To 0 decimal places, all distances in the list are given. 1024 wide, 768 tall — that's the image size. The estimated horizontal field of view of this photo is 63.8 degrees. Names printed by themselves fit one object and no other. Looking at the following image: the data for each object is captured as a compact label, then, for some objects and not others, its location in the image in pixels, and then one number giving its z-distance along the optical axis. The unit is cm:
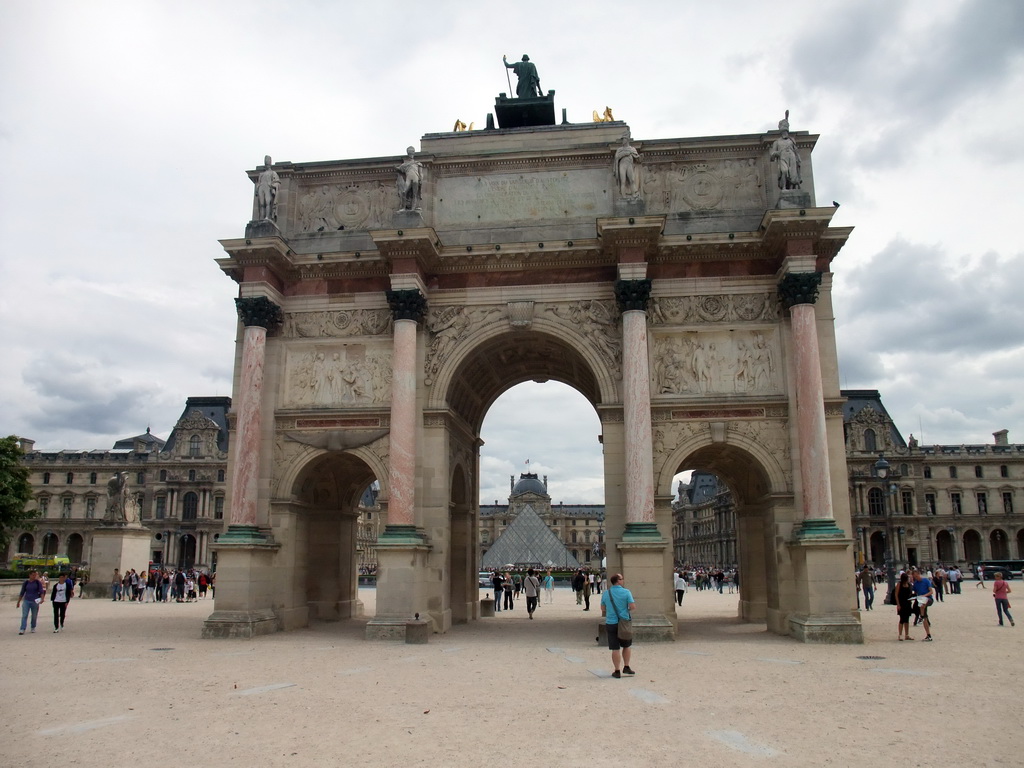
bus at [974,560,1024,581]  6738
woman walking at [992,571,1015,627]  2256
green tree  4872
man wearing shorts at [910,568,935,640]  1905
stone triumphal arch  2084
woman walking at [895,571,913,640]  1884
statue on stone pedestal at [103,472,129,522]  4122
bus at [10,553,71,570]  6075
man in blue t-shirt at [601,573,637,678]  1316
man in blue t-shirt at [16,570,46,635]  2105
